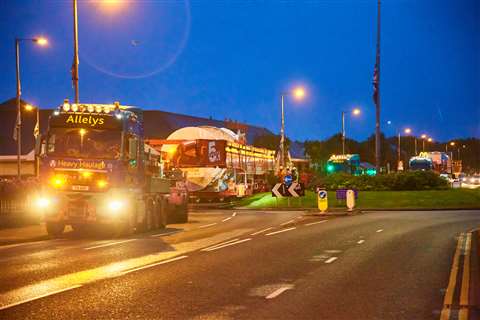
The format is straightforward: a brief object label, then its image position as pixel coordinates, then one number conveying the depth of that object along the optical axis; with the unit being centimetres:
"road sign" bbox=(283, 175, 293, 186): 3971
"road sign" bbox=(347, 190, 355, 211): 3528
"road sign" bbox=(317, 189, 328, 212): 3384
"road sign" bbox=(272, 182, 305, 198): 3609
